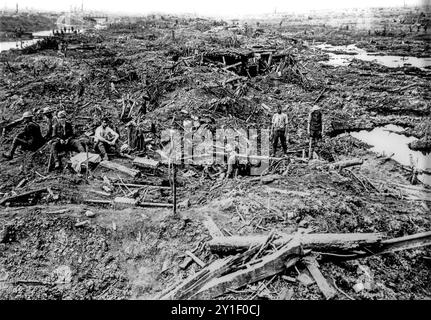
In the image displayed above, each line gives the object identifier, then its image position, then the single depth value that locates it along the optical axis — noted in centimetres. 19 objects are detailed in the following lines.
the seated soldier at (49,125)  845
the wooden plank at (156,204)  631
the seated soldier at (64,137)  809
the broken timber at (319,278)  411
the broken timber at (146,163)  805
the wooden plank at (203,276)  434
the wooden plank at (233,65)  1652
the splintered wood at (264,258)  428
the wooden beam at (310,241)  469
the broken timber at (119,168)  772
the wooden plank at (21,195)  653
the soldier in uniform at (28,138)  805
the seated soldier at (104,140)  837
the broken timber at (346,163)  763
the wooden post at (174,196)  574
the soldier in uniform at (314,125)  840
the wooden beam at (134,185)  721
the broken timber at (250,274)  426
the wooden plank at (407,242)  495
